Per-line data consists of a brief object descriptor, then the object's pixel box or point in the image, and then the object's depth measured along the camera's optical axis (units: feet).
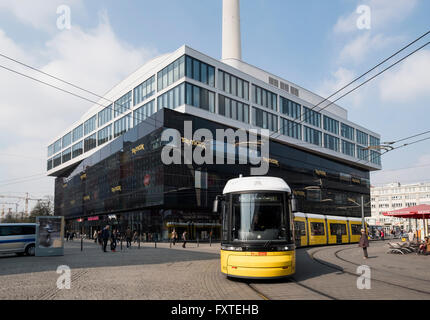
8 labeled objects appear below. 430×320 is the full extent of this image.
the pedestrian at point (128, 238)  104.86
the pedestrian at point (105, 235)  79.44
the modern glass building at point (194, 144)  144.36
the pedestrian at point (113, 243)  83.30
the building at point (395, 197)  423.64
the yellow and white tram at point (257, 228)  32.53
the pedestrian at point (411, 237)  101.92
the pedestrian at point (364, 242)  60.64
